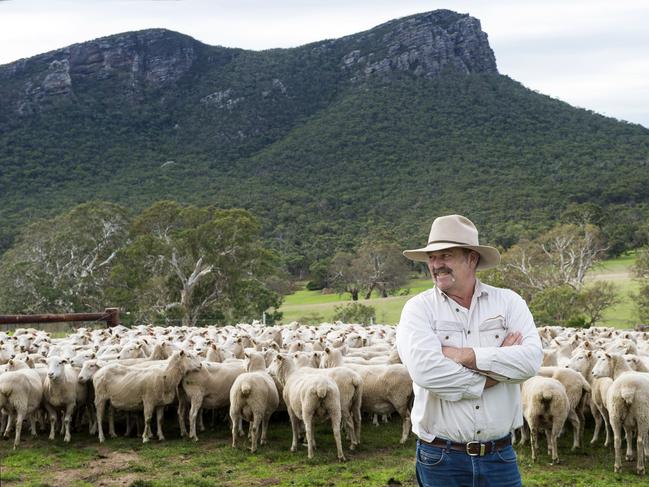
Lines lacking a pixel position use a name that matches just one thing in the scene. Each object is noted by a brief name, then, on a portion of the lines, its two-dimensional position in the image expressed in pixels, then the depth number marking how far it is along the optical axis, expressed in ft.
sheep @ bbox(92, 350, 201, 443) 38.06
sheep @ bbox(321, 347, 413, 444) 36.68
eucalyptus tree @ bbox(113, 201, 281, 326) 133.90
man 14.74
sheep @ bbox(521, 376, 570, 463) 32.19
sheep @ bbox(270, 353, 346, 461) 32.83
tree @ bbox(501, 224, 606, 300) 158.71
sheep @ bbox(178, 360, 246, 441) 38.50
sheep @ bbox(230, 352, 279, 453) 35.45
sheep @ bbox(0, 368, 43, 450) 36.01
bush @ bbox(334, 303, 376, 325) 134.21
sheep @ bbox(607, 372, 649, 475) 30.42
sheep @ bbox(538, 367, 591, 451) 34.91
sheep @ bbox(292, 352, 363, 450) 34.83
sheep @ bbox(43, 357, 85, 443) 37.76
